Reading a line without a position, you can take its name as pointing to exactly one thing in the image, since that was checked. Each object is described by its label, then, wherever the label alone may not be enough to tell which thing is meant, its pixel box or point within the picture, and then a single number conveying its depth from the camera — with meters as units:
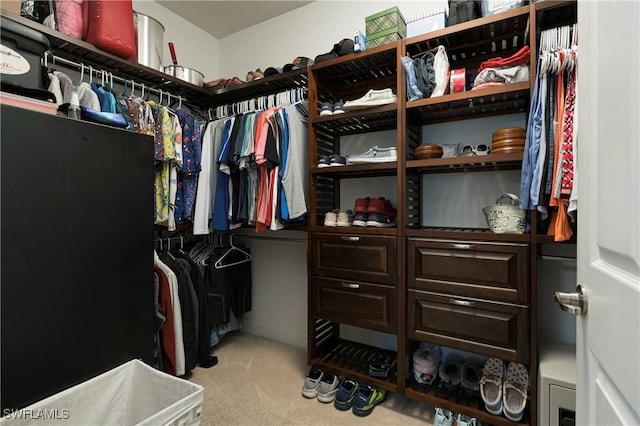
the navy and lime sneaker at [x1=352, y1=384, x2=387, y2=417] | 1.65
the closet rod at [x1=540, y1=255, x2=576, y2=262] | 1.38
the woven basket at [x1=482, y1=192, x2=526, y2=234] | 1.39
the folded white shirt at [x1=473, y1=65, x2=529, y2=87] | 1.38
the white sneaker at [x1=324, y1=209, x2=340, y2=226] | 1.84
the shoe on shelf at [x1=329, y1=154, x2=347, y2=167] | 1.85
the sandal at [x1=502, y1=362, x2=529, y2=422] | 1.38
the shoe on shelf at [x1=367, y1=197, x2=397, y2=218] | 1.75
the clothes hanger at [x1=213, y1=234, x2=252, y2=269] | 2.36
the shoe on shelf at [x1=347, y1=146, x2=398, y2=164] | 1.68
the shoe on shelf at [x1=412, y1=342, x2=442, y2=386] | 1.66
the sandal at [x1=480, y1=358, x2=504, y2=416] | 1.43
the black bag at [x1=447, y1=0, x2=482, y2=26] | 1.51
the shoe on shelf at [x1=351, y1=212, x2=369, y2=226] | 1.76
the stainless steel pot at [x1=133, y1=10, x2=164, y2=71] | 2.04
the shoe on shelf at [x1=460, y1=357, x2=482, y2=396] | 1.60
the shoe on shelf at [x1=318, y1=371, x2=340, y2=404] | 1.75
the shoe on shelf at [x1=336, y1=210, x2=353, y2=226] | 1.82
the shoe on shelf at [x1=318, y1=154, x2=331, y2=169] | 1.88
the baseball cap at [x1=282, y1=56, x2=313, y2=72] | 2.05
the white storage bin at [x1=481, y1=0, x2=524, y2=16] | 1.41
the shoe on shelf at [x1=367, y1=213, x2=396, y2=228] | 1.73
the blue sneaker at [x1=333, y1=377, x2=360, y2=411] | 1.69
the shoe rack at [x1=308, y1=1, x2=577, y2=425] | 1.35
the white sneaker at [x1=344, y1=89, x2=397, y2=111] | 1.66
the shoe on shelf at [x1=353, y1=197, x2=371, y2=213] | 1.79
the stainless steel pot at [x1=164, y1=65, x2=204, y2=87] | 2.26
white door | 0.43
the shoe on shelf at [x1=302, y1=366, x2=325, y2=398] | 1.79
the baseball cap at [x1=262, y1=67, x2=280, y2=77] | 2.13
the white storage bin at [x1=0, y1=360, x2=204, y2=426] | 0.91
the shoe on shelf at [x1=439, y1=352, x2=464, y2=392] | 1.65
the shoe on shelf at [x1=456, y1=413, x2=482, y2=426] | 1.45
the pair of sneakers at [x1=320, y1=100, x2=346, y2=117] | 1.85
